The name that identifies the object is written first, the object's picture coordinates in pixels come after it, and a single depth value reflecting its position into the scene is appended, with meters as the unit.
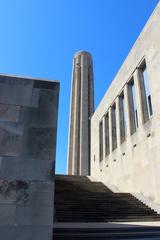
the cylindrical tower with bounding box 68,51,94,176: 46.56
